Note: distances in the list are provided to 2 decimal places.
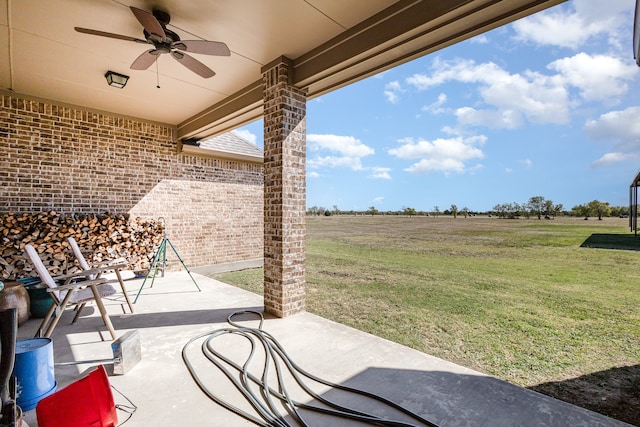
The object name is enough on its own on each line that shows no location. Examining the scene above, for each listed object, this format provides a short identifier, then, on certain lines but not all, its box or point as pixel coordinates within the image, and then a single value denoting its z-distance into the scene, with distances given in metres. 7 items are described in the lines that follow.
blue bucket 1.91
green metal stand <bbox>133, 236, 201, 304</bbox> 5.12
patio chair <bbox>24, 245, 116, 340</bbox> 2.72
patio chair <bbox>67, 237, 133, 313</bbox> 3.47
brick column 3.60
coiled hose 1.85
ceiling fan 2.54
